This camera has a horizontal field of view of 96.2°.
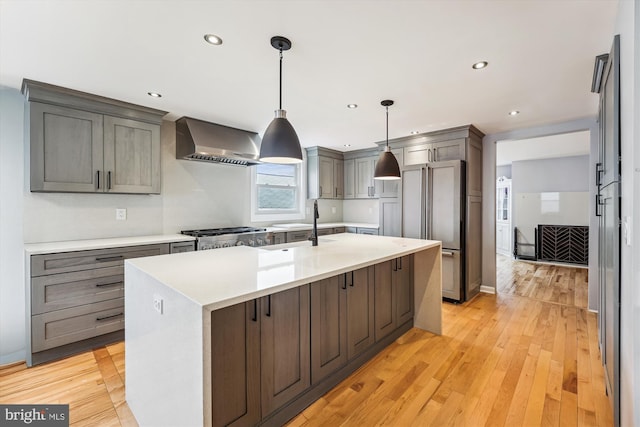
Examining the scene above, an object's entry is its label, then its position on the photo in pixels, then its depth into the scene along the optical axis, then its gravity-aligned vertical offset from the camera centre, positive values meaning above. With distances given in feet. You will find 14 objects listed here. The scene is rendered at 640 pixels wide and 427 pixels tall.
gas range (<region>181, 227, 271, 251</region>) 10.67 -0.93
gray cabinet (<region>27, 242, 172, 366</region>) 7.64 -2.48
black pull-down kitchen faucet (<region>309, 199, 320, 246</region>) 8.16 -0.63
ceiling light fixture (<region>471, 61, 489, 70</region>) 7.10 +3.72
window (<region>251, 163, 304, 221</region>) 14.88 +1.18
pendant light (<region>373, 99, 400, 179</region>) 8.92 +1.45
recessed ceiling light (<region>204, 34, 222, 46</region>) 5.96 +3.68
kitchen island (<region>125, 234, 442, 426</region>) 3.91 -2.09
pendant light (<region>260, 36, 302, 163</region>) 5.95 +1.55
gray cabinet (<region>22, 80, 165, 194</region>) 8.13 +2.25
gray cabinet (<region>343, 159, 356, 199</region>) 18.25 +2.25
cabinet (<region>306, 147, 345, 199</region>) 16.79 +2.44
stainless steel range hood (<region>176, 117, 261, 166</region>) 11.00 +2.85
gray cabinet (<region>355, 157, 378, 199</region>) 17.25 +2.21
